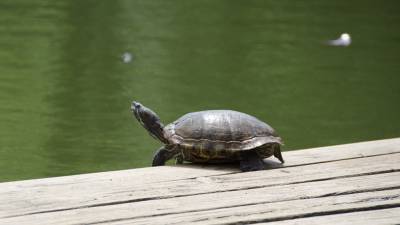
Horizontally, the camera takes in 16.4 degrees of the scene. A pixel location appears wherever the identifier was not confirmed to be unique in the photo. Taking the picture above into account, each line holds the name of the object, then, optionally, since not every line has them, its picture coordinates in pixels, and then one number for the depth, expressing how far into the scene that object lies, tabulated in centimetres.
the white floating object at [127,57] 1462
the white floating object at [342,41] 1700
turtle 492
